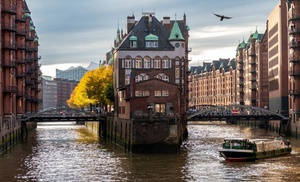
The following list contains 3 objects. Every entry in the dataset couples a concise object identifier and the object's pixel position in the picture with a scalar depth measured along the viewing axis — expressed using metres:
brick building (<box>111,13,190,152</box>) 72.25
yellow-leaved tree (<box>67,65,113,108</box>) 130.25
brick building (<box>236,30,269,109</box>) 158.25
